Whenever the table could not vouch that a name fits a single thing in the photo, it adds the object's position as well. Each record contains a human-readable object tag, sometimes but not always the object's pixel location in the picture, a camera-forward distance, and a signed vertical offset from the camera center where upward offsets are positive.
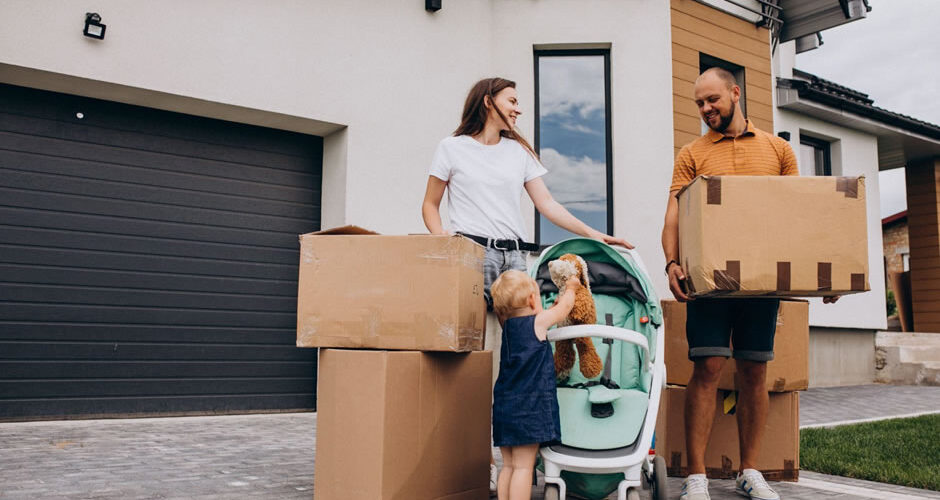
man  3.70 +0.00
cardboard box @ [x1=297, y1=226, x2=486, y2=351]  3.19 +0.10
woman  3.75 +0.65
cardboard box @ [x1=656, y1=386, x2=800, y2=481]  4.29 -0.67
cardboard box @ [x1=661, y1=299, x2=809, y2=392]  4.27 -0.18
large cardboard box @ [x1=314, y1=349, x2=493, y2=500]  3.12 -0.46
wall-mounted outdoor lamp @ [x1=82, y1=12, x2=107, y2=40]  5.95 +2.21
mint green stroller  3.12 -0.32
